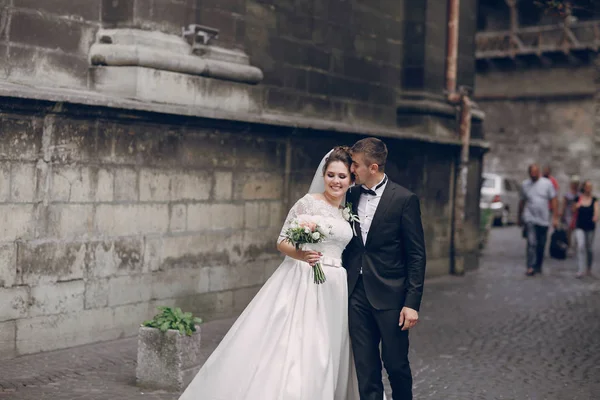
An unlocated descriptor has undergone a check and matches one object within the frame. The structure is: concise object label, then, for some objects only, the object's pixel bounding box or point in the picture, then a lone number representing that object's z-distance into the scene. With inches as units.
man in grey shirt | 631.8
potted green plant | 279.4
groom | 226.5
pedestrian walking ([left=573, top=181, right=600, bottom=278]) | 624.7
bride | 225.3
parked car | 1124.5
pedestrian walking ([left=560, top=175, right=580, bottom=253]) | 744.5
